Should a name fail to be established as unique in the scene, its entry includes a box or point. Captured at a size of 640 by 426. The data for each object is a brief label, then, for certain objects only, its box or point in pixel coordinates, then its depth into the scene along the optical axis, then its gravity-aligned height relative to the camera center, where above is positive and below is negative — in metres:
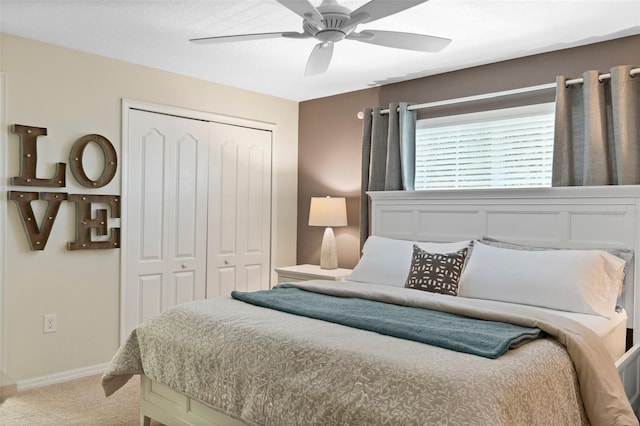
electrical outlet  3.50 -0.83
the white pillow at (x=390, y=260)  3.51 -0.38
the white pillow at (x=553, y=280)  2.75 -0.40
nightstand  4.18 -0.57
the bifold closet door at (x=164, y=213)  3.96 -0.07
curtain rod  3.16 +0.82
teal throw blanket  1.99 -0.53
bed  1.74 -0.60
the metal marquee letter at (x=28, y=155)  3.34 +0.31
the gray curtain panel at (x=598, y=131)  3.05 +0.49
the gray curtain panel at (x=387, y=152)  4.14 +0.45
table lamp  4.48 -0.11
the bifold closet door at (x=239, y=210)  4.50 -0.05
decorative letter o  3.61 +0.30
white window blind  3.59 +0.45
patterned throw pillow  3.18 -0.41
